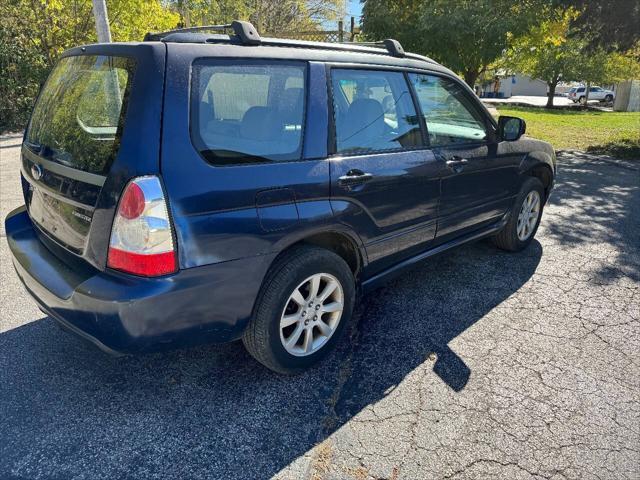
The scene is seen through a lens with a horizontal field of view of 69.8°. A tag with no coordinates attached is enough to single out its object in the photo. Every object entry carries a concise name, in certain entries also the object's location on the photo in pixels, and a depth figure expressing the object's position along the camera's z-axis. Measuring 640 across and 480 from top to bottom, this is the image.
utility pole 8.02
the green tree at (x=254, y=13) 20.55
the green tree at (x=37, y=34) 11.57
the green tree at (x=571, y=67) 18.51
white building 58.05
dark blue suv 1.97
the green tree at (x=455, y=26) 10.27
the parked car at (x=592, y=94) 40.88
